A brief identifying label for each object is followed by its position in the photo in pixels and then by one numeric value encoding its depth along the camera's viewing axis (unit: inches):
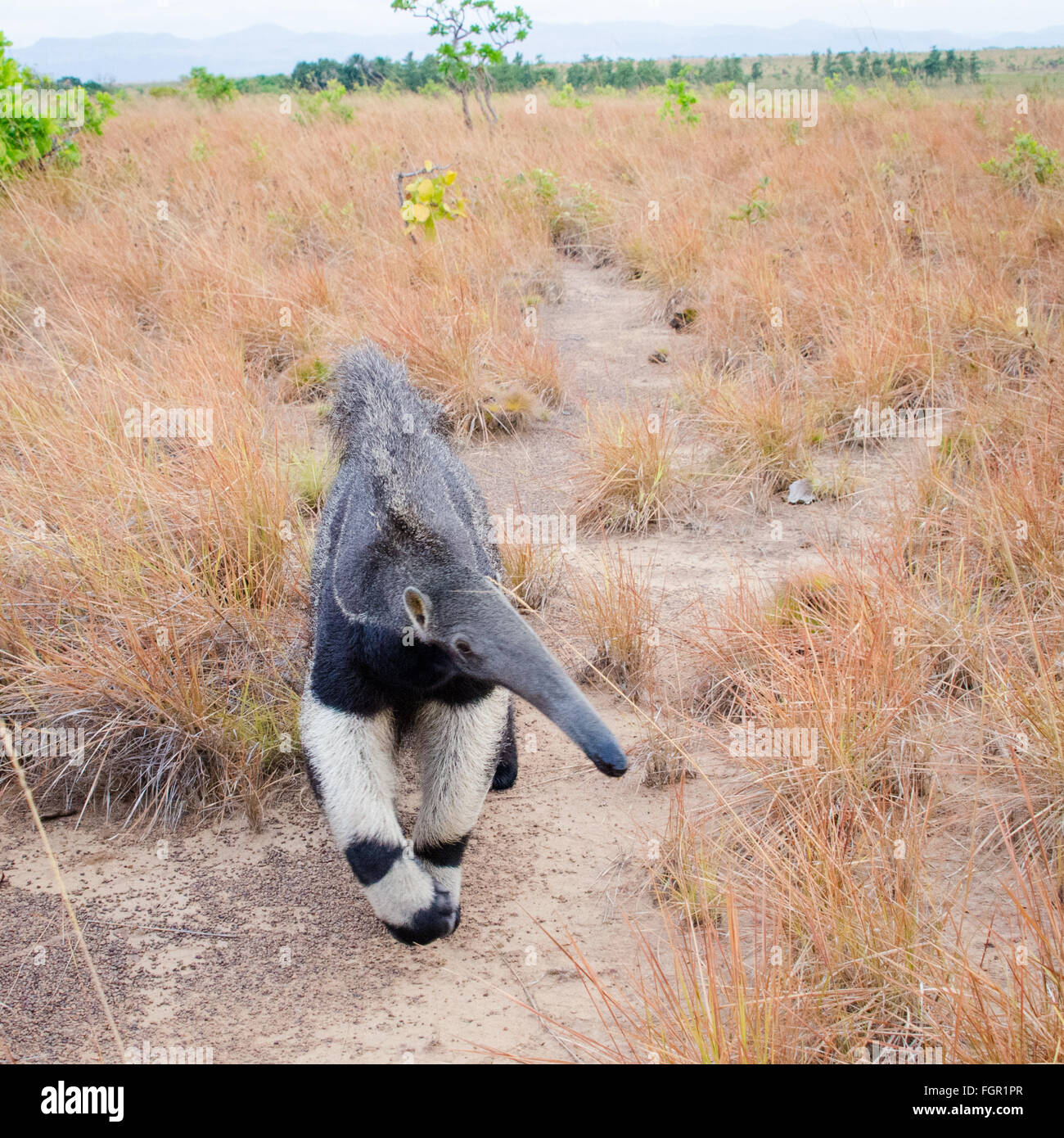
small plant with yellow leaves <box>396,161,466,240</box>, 259.9
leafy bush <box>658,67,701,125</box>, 501.7
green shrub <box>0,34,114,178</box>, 361.7
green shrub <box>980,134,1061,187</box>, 339.6
